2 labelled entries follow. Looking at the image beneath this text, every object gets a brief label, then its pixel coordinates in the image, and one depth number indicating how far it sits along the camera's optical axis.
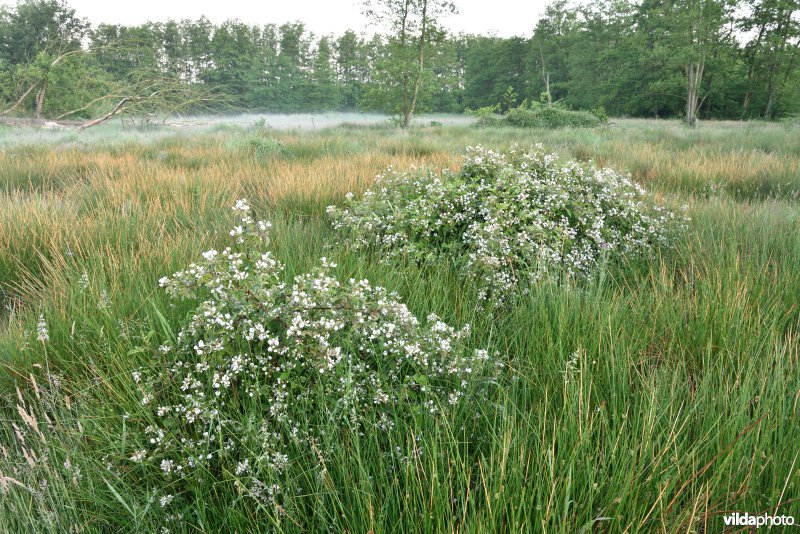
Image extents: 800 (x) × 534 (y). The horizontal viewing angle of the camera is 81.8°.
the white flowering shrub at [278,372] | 1.50
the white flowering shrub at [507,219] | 2.88
